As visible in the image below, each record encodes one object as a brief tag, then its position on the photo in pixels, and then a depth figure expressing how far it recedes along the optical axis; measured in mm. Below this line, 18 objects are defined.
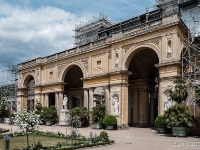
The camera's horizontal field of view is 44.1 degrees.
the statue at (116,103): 22500
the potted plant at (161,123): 17669
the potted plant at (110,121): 21281
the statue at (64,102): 28391
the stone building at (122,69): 19406
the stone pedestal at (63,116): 27684
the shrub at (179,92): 16734
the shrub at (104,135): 13094
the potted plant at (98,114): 22922
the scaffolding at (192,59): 19906
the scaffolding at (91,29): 39469
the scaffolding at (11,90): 42906
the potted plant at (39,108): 29156
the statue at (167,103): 18641
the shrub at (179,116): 15859
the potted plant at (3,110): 34366
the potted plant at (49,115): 28900
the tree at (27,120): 9938
